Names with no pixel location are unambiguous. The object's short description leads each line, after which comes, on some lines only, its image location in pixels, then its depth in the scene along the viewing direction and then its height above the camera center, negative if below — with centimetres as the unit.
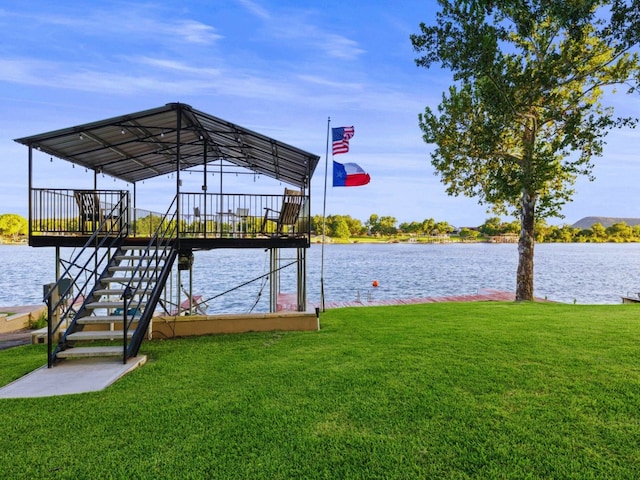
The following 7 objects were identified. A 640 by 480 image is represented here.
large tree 1143 +444
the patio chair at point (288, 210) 951 +59
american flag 1221 +310
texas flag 1214 +186
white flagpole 1171 +198
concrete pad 427 -181
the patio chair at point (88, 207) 905 +60
